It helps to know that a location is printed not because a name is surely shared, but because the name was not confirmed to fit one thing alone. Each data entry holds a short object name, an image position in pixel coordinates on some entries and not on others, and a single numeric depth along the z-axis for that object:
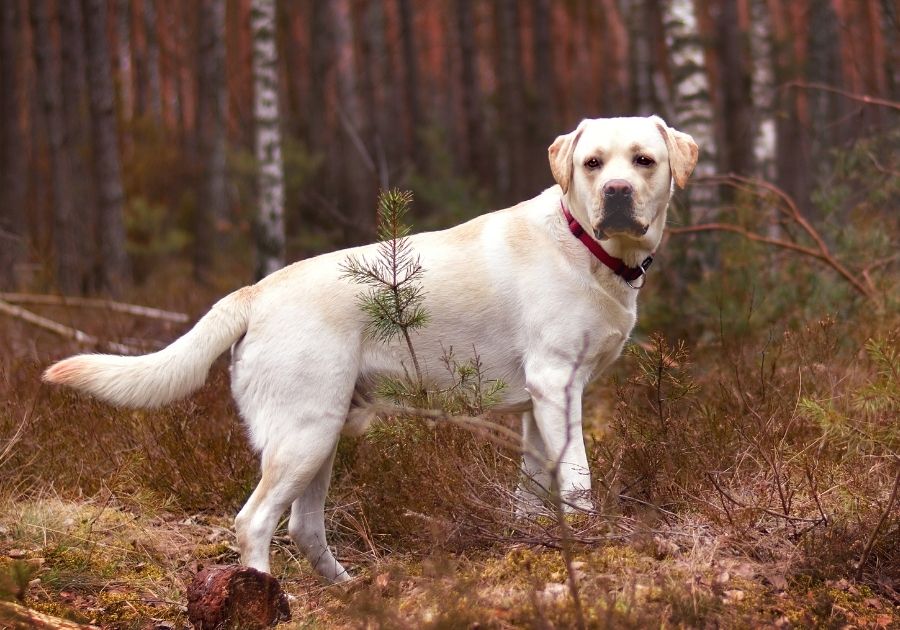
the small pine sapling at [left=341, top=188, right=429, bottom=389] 3.88
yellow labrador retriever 3.92
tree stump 3.41
